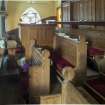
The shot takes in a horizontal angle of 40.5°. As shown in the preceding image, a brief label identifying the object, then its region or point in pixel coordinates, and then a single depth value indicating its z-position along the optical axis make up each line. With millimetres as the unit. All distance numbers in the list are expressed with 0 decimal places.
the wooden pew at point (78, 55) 2077
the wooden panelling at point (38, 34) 3593
